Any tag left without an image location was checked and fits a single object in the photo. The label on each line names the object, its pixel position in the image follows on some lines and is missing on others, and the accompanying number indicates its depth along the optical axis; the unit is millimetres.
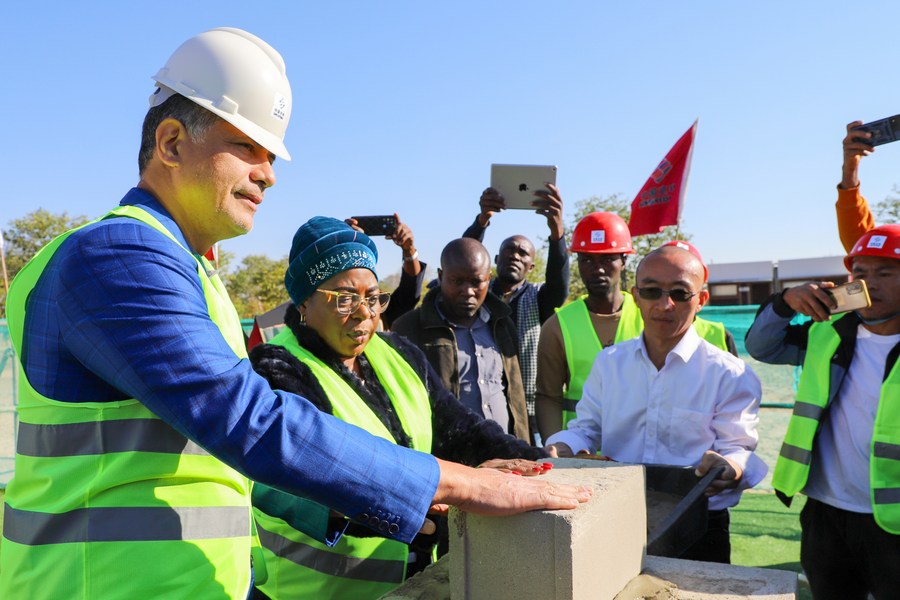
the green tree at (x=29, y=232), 33625
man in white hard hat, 1406
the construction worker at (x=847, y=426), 3422
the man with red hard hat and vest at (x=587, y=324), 4816
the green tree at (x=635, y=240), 28141
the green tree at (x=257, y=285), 31033
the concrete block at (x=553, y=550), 1731
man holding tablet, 5508
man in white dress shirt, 3309
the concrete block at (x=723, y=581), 1912
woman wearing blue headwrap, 2502
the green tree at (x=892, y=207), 28688
